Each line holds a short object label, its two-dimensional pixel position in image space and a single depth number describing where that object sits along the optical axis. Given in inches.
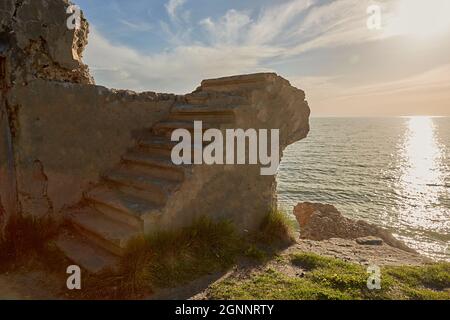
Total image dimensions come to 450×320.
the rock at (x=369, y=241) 285.3
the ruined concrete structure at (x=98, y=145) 159.2
